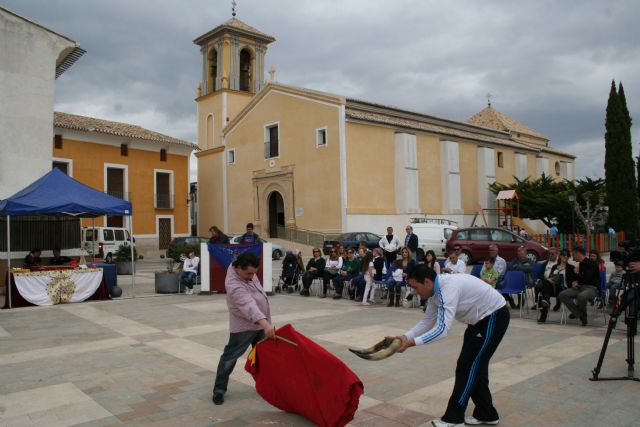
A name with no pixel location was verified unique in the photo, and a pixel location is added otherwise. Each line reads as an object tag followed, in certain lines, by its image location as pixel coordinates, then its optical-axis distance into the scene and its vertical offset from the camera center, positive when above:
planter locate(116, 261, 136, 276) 21.59 -1.27
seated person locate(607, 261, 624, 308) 9.20 -0.99
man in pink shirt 5.15 -0.75
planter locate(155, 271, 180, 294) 14.73 -1.30
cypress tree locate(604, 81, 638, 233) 29.72 +3.29
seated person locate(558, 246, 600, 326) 8.91 -1.01
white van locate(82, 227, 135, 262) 26.42 -0.12
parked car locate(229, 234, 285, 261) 29.44 -1.03
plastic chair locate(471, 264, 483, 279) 11.42 -0.87
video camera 5.68 -0.28
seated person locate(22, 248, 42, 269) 14.59 -0.54
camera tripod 5.64 -1.02
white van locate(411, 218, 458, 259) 25.03 -0.25
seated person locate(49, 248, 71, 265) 14.95 -0.59
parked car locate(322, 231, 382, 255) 26.08 -0.41
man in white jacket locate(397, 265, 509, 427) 4.19 -0.71
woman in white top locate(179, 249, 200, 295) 14.66 -1.03
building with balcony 32.06 +4.29
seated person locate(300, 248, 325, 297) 14.07 -1.03
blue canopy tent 12.37 +0.89
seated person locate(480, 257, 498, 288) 10.23 -0.85
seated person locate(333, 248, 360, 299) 13.27 -1.03
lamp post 26.22 +1.42
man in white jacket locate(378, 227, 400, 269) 14.73 -0.41
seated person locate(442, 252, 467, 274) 11.06 -0.74
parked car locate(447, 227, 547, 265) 20.31 -0.54
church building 31.81 +5.03
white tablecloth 12.27 -1.11
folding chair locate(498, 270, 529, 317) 10.16 -1.03
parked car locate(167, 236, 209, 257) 26.30 -0.31
